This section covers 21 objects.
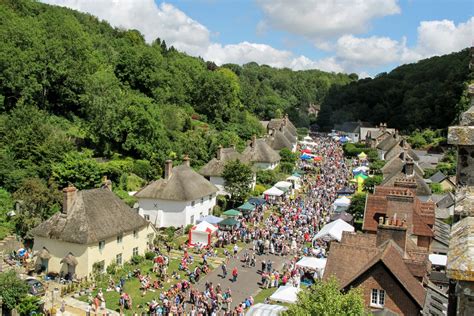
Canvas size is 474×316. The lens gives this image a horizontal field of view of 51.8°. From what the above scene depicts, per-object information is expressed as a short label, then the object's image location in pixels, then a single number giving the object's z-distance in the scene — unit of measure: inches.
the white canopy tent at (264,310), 867.0
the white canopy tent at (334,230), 1336.5
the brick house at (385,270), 776.9
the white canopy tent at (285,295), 987.3
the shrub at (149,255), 1376.7
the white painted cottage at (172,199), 1649.9
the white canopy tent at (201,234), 1454.2
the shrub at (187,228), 1619.0
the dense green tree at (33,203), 1376.7
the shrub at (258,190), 2053.4
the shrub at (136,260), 1339.8
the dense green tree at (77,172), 1626.5
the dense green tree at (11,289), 945.5
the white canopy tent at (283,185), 2098.3
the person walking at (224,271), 1237.6
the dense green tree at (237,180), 1879.9
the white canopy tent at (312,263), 1149.2
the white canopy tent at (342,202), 1768.2
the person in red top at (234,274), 1206.9
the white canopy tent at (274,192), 1975.9
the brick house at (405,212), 1164.5
